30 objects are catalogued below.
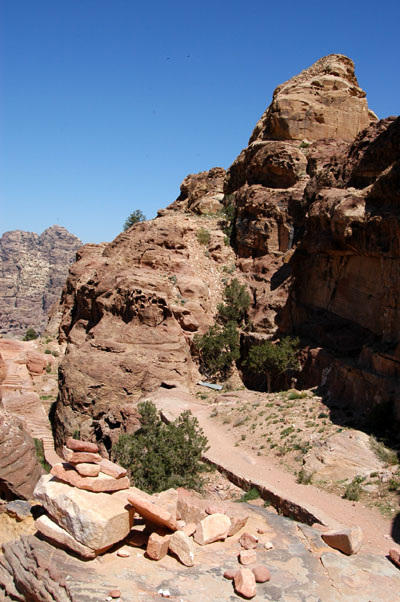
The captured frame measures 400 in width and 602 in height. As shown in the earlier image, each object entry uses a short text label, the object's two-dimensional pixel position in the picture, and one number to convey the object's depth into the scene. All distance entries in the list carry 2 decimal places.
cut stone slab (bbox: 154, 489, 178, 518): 9.41
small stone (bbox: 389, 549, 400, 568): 8.90
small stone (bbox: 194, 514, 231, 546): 8.69
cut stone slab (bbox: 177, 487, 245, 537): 9.28
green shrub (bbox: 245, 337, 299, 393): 24.57
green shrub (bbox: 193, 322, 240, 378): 27.47
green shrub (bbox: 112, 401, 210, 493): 14.63
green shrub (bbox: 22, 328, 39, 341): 51.92
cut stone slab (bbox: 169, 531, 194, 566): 7.93
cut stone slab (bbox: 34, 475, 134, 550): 7.70
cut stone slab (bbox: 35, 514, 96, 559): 7.72
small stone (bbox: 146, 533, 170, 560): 7.94
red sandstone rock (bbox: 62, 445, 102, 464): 9.10
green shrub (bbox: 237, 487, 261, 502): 13.88
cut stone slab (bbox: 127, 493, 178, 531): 8.23
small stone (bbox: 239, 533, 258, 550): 8.72
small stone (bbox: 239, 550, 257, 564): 8.17
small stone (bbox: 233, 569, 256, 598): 7.28
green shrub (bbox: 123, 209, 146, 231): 48.66
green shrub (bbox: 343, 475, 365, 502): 12.89
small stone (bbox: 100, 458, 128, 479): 9.17
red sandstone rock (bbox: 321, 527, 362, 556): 8.78
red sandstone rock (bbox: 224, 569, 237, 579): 7.68
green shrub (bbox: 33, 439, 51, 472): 20.66
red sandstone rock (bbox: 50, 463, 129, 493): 8.68
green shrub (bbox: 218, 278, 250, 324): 30.59
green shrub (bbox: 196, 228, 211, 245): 35.75
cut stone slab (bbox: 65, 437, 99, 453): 9.34
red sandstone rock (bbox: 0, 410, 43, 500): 12.19
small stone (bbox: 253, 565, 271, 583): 7.68
